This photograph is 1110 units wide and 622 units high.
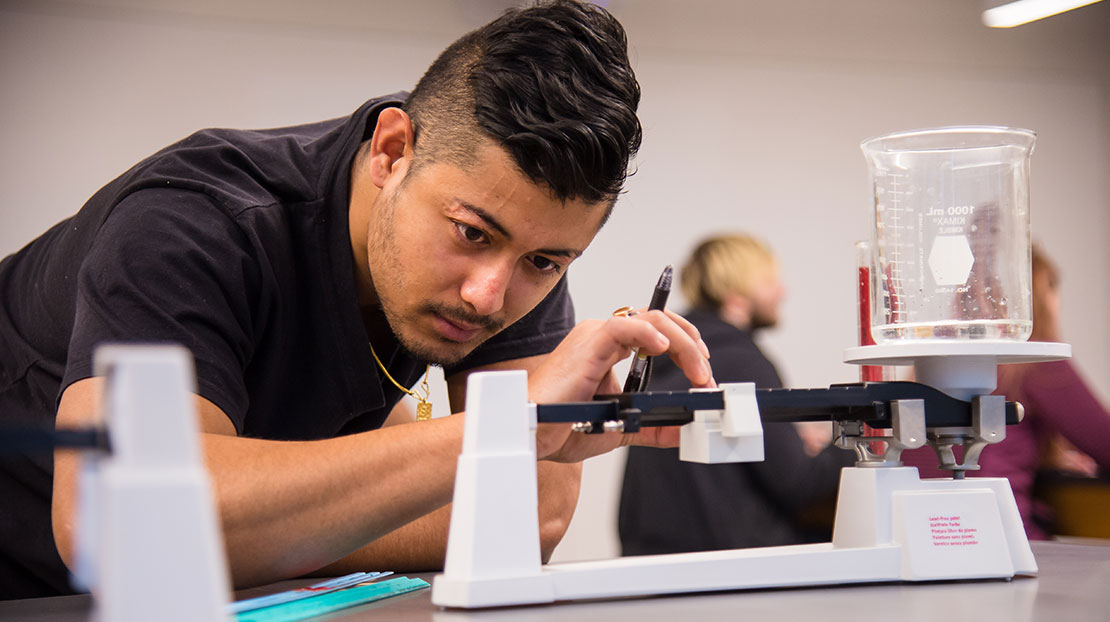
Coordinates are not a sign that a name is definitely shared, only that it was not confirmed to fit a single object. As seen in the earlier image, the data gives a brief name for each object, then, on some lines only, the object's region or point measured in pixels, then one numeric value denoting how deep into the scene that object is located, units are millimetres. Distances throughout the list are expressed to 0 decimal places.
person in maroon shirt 2752
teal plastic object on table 845
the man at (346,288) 1063
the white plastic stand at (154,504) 437
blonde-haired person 2623
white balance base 871
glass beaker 1149
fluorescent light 4285
